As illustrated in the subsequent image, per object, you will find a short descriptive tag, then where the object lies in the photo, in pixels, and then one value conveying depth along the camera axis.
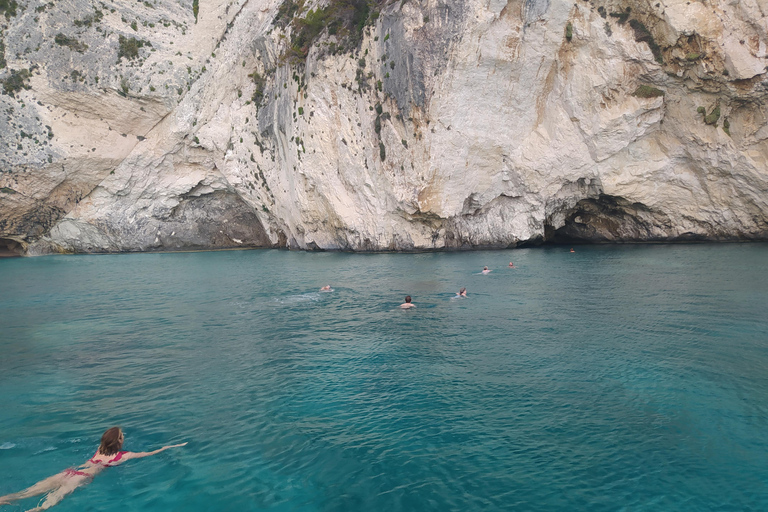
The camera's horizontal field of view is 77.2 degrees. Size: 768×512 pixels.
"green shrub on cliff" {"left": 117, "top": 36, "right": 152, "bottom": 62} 51.34
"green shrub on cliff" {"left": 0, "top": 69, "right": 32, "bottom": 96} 47.84
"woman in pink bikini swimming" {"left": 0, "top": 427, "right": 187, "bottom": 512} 7.38
